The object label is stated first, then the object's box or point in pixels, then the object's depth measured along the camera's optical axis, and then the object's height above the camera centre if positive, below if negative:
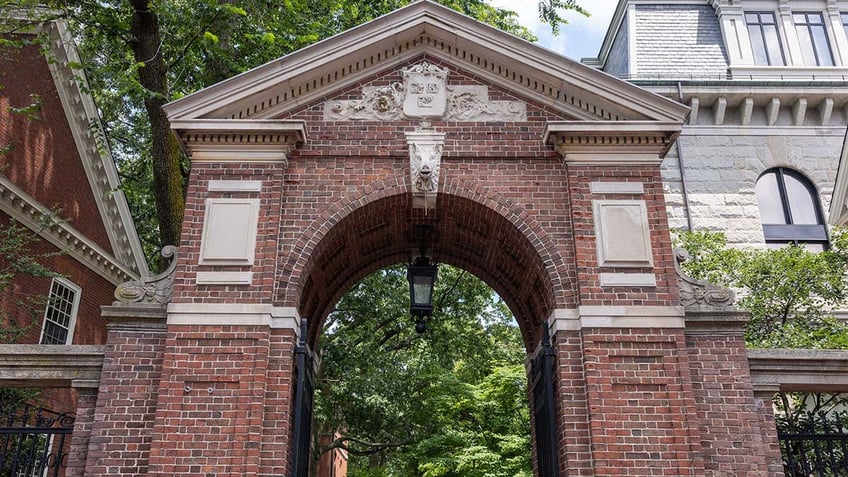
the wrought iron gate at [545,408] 7.56 +0.95
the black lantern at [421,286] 8.83 +2.54
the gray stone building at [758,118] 14.57 +7.92
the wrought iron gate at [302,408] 7.71 +0.95
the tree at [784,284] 10.55 +3.09
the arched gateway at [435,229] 7.18 +2.84
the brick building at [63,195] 14.20 +6.63
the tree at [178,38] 11.98 +8.32
